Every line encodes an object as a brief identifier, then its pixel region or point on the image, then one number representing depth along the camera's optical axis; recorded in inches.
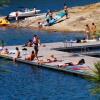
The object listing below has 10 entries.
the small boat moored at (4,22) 3423.7
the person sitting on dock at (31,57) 1931.6
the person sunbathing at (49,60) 1869.6
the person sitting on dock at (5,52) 2094.0
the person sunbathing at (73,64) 1787.0
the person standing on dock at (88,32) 2480.3
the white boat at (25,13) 3673.2
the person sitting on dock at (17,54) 1988.2
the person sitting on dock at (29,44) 2247.5
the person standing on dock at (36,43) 1950.9
